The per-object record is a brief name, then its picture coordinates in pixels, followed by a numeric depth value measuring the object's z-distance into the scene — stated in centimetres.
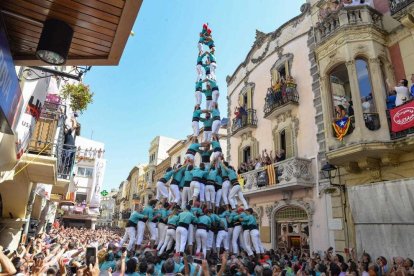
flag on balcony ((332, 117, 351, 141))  1167
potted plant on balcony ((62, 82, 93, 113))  1195
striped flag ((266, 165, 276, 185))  1502
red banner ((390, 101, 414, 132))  998
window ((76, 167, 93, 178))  4292
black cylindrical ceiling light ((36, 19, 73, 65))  337
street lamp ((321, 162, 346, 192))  1261
